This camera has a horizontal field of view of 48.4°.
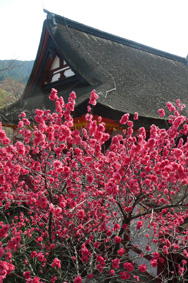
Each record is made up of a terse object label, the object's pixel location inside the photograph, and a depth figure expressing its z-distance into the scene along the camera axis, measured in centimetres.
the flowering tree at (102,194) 243
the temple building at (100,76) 565
